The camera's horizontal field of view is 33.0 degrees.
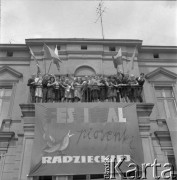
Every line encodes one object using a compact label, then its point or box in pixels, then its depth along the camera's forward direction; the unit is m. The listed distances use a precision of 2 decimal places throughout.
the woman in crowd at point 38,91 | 14.59
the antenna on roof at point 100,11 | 21.04
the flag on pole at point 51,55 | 16.28
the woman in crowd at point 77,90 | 14.85
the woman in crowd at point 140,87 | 14.94
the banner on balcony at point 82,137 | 12.60
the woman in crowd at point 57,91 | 14.76
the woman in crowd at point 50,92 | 14.66
